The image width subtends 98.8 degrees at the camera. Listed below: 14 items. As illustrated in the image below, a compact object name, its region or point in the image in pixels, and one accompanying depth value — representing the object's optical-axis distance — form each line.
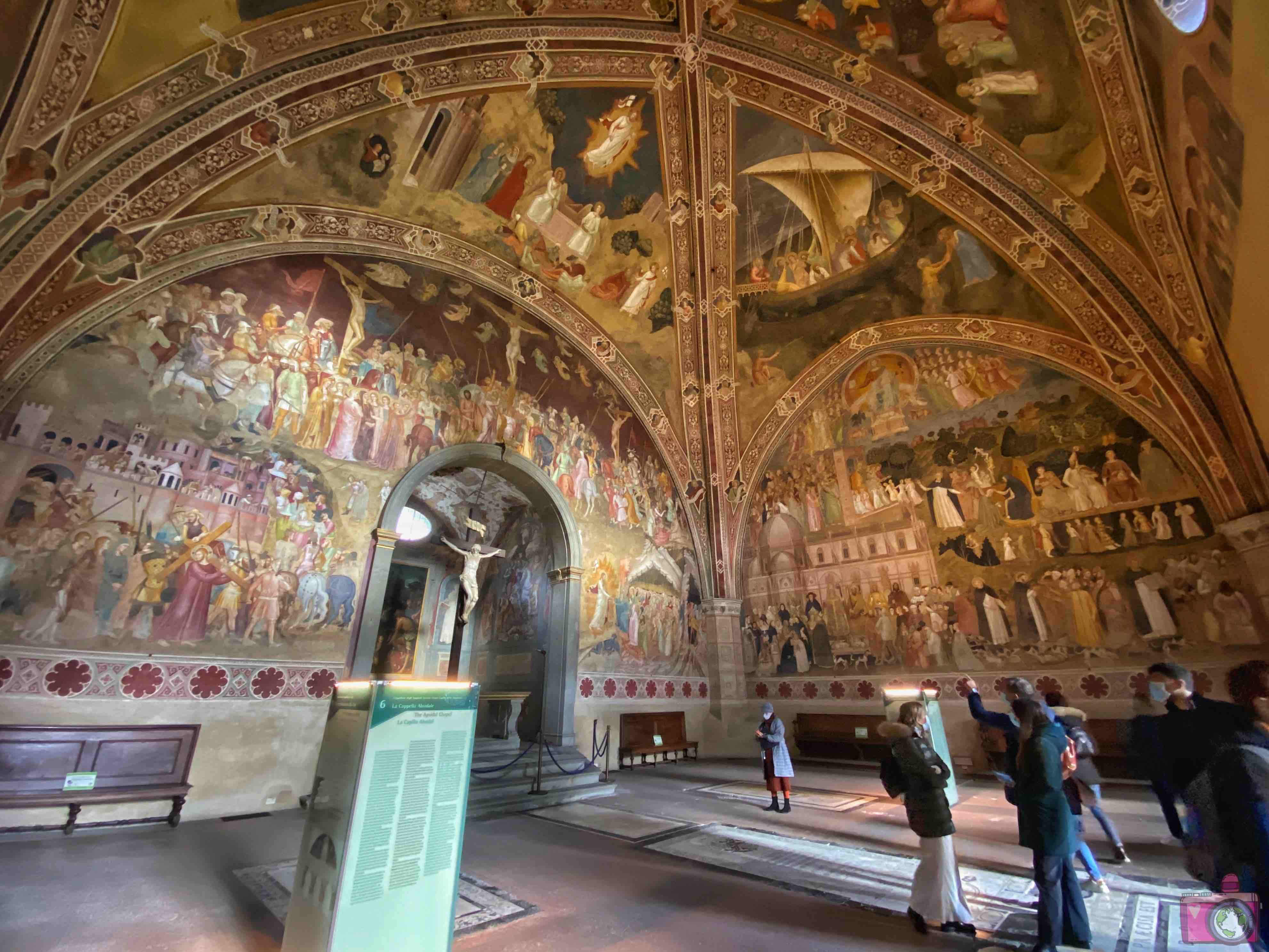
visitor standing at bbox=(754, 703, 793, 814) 6.37
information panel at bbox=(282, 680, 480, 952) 2.37
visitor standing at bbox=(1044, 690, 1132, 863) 3.67
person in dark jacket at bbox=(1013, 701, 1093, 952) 2.67
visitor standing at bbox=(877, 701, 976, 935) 3.08
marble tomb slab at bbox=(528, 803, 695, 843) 5.55
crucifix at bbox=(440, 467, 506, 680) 8.80
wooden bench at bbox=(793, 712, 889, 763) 10.50
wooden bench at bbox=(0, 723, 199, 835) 5.13
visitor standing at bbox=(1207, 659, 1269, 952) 2.11
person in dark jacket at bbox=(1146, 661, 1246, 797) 2.45
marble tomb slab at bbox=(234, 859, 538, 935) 3.42
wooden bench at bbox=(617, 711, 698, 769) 10.47
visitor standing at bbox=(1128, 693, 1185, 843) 3.89
